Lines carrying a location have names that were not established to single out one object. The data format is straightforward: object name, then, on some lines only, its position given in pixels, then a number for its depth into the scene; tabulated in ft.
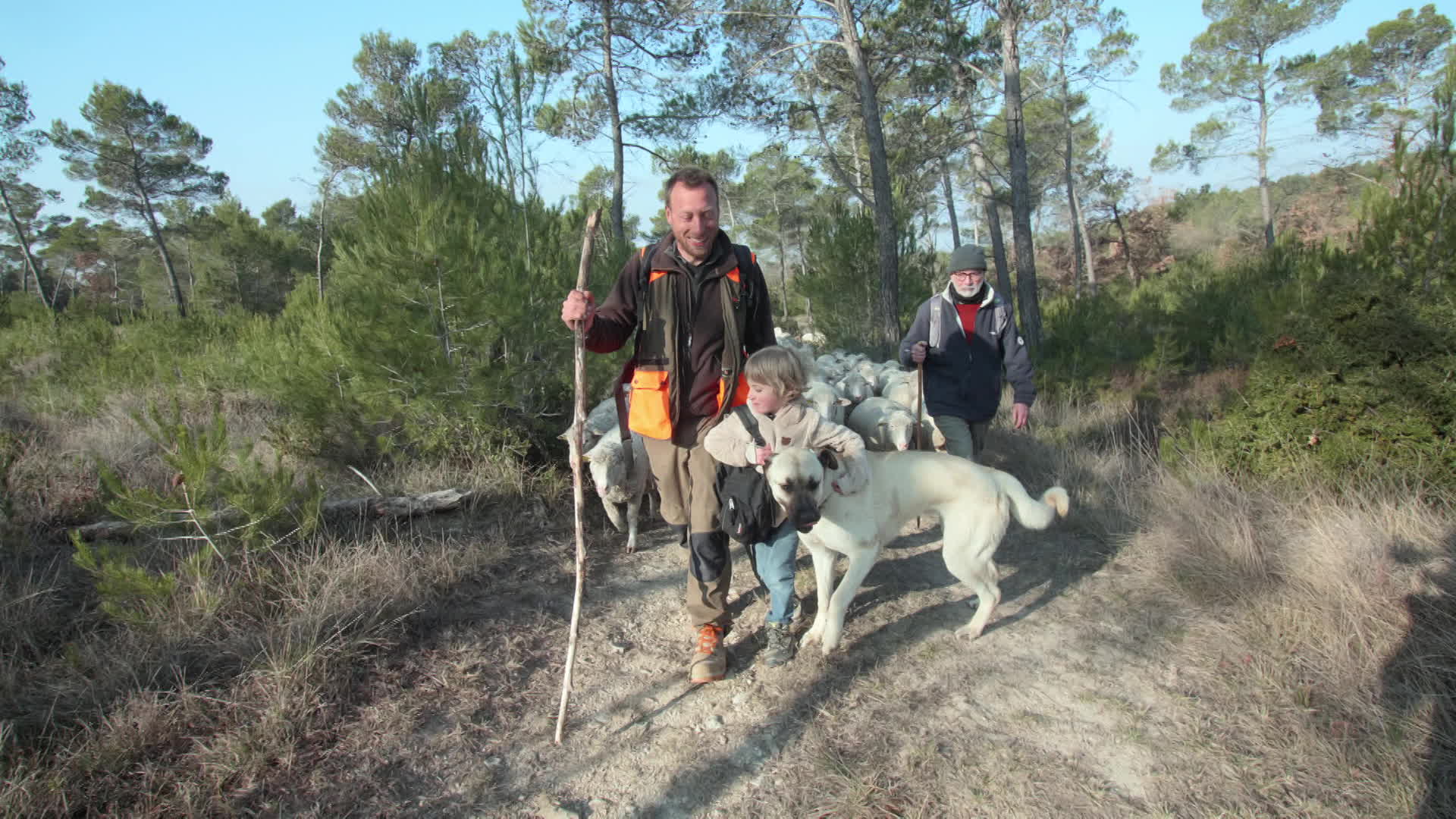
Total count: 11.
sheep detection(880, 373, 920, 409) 17.99
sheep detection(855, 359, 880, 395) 21.45
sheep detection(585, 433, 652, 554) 13.87
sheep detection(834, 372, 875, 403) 19.88
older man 12.88
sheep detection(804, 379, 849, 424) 16.10
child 8.81
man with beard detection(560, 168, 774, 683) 9.06
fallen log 12.14
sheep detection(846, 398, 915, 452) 15.25
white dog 9.86
